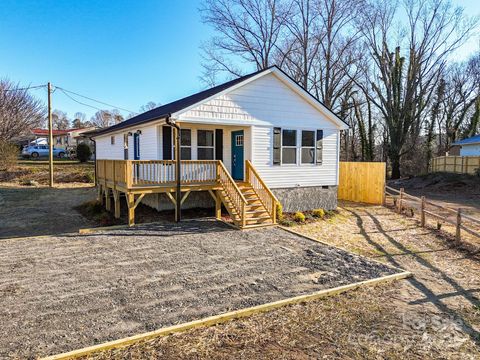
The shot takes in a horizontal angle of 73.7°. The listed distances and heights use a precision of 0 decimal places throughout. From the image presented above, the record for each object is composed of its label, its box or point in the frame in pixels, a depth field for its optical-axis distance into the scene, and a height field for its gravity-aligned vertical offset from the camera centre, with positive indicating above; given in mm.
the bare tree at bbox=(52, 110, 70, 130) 75562 +10431
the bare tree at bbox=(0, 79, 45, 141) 29031 +5026
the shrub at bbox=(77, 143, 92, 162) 32281 +1168
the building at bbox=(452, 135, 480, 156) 27938 +1735
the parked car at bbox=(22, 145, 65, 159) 37500 +1466
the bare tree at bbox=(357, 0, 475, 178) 27500 +7936
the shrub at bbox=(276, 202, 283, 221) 11338 -1727
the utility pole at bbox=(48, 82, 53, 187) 22280 +2689
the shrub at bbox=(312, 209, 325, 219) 12648 -1940
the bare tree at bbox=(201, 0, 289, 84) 27219 +11507
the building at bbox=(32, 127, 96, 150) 50406 +4228
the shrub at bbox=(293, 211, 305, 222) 11789 -1953
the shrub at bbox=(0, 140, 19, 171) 25500 +659
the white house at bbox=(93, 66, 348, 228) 11758 +1047
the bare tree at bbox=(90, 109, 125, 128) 69488 +10356
